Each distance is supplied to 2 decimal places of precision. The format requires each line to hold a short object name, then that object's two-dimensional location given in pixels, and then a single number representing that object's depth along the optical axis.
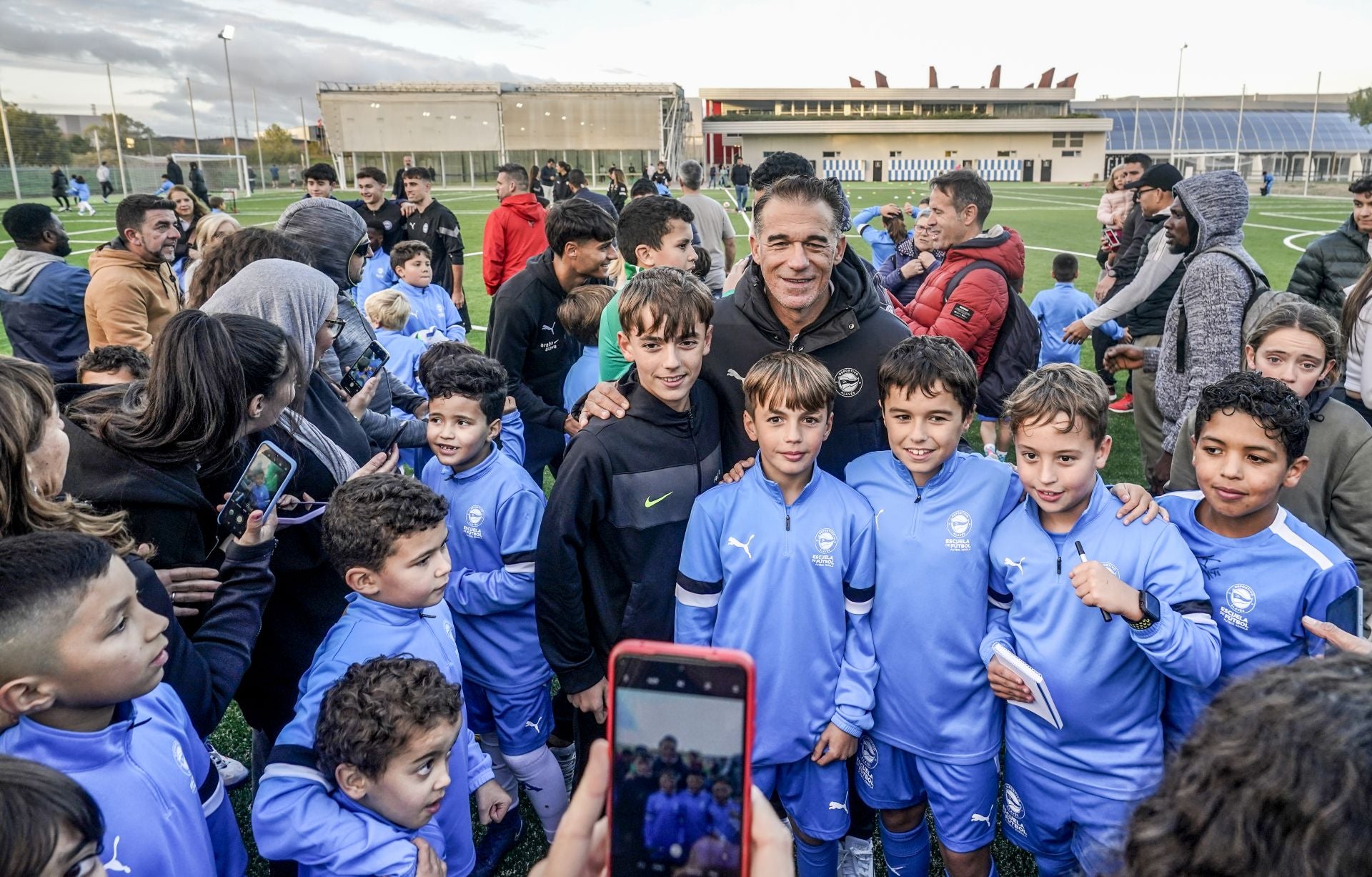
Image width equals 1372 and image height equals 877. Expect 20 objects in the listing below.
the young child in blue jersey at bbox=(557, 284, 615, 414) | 4.30
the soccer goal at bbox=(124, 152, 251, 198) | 46.94
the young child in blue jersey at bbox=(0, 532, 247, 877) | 1.47
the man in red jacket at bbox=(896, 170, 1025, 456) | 4.68
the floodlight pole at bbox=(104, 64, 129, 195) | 43.64
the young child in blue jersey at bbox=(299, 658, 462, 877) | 1.90
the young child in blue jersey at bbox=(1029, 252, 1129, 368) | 7.50
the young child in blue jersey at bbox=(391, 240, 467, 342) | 6.10
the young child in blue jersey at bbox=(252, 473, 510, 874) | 2.20
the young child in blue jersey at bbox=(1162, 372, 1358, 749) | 2.17
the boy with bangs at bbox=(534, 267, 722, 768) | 2.46
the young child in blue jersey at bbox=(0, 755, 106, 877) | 1.08
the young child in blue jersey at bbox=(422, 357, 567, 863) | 2.94
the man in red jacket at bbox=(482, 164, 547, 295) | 8.11
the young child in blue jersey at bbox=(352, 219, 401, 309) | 7.34
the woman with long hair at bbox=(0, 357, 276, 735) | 1.80
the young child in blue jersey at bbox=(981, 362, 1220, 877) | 2.19
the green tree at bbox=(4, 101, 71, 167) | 44.22
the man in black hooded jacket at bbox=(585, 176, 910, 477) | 2.74
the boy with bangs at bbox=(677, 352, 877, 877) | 2.37
